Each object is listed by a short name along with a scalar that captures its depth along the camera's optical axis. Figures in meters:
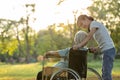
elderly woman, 5.73
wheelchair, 5.64
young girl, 5.69
